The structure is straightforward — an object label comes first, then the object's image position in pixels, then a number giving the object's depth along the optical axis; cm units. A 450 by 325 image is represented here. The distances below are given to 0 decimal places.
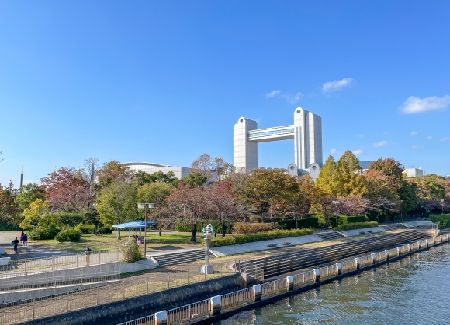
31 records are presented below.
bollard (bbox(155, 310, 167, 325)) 1716
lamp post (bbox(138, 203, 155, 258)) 2870
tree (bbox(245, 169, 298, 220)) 4600
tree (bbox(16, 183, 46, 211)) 5574
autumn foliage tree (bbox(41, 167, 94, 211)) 5275
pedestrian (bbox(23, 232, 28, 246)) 3462
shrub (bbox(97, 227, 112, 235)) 4565
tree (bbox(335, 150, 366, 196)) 6400
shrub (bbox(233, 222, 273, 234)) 4228
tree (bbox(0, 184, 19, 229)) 3369
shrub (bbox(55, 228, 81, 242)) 3628
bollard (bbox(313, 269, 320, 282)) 2843
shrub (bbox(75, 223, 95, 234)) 4421
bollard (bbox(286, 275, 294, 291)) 2573
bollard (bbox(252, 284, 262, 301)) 2303
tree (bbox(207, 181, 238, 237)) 3897
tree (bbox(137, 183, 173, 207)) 4859
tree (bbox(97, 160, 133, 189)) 6406
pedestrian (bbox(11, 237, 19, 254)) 2996
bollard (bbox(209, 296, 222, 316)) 2020
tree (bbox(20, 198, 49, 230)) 3938
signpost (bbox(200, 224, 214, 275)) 2495
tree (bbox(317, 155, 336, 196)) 6439
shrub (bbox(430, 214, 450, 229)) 7781
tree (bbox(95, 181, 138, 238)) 4034
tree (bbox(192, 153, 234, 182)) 8555
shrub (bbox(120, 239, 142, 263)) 2641
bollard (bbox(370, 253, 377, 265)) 3708
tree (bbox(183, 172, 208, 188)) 6619
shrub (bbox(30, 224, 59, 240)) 3788
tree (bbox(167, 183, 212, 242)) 3759
